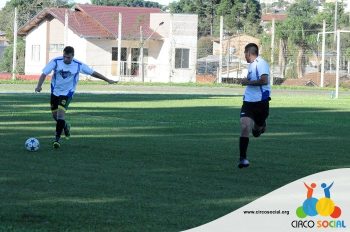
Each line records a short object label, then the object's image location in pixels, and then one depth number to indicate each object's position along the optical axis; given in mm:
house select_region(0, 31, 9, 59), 109912
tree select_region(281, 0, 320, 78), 83812
